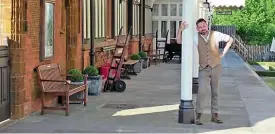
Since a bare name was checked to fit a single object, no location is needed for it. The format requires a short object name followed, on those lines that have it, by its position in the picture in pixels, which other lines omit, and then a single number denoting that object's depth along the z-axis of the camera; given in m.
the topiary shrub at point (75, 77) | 12.19
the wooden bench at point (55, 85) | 10.64
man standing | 9.80
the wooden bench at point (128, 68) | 19.23
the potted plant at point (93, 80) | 13.84
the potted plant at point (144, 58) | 23.40
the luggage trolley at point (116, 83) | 15.00
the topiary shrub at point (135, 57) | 21.28
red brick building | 9.73
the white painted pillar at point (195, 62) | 14.43
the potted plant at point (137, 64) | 21.31
